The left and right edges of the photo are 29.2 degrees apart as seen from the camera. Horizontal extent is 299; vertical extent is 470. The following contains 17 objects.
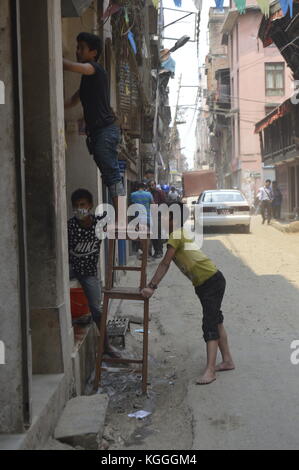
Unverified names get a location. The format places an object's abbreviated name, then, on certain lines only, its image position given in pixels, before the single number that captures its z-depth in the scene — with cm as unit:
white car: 1961
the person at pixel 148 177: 1381
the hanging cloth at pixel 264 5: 456
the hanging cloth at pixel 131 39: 1054
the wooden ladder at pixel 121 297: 494
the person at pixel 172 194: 1935
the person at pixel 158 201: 1409
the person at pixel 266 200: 2328
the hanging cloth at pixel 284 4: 477
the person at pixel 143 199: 1226
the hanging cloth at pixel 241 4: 454
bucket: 573
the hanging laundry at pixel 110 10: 724
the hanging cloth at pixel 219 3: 482
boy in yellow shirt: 518
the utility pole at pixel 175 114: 5149
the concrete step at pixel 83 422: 370
